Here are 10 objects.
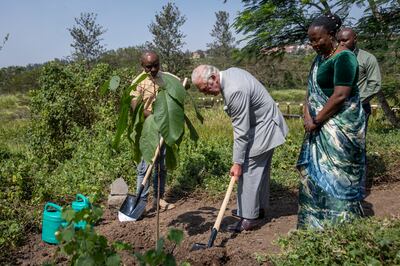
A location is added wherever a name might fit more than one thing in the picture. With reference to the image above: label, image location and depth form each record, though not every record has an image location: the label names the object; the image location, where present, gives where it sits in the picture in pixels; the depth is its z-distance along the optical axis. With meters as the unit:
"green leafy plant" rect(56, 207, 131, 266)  1.91
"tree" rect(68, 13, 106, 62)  21.23
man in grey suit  3.52
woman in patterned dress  3.06
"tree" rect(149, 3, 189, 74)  22.38
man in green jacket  4.54
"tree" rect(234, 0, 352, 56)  7.61
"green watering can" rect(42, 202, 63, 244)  3.87
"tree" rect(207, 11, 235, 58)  30.83
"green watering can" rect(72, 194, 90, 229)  3.96
